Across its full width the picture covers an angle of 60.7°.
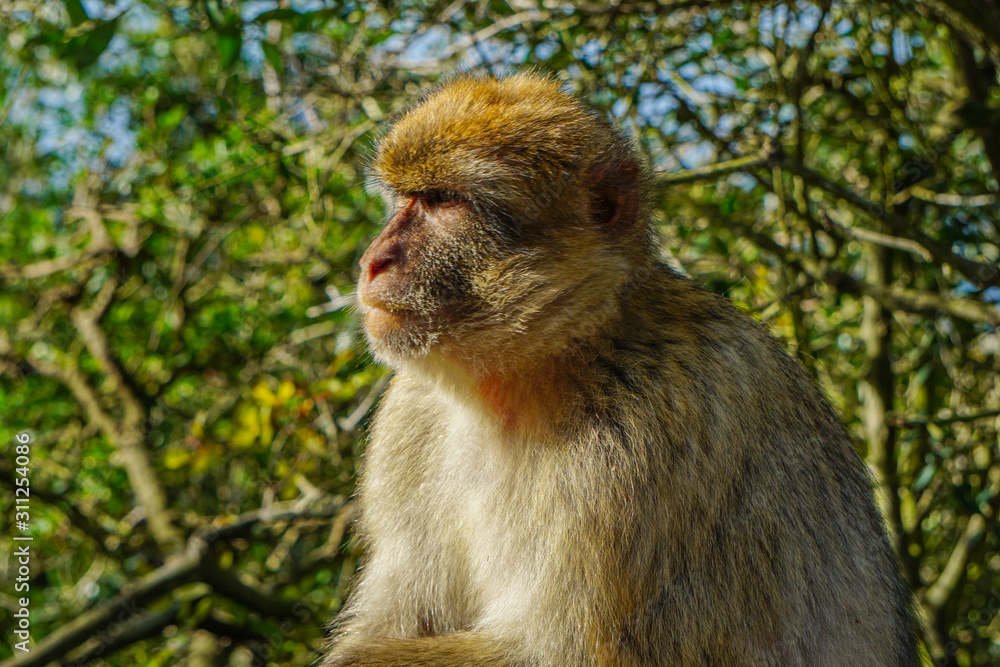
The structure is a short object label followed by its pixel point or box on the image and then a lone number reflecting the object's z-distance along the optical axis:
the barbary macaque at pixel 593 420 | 2.18
